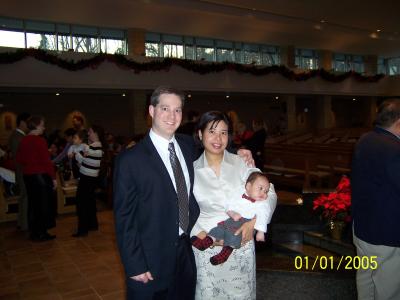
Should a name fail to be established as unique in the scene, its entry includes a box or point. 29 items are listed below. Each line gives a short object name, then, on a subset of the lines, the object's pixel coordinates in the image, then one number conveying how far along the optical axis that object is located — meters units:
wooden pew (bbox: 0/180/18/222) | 6.13
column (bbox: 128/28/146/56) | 15.46
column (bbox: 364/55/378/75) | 23.22
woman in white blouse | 2.06
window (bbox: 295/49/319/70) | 21.15
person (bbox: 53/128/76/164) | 7.02
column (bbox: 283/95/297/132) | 19.14
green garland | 11.85
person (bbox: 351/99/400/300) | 2.38
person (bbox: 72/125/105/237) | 5.18
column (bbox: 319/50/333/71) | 21.03
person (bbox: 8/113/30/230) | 5.59
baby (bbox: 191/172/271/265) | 2.03
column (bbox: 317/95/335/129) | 20.48
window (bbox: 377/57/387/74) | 24.70
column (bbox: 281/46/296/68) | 19.42
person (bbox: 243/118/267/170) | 6.62
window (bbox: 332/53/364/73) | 22.67
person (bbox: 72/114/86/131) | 7.73
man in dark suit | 1.82
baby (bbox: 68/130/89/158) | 6.21
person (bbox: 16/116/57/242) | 5.00
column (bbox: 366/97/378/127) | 22.47
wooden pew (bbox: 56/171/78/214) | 6.64
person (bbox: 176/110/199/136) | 4.54
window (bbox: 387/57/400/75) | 24.59
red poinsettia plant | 3.38
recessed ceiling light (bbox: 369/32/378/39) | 19.12
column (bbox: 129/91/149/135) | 14.92
